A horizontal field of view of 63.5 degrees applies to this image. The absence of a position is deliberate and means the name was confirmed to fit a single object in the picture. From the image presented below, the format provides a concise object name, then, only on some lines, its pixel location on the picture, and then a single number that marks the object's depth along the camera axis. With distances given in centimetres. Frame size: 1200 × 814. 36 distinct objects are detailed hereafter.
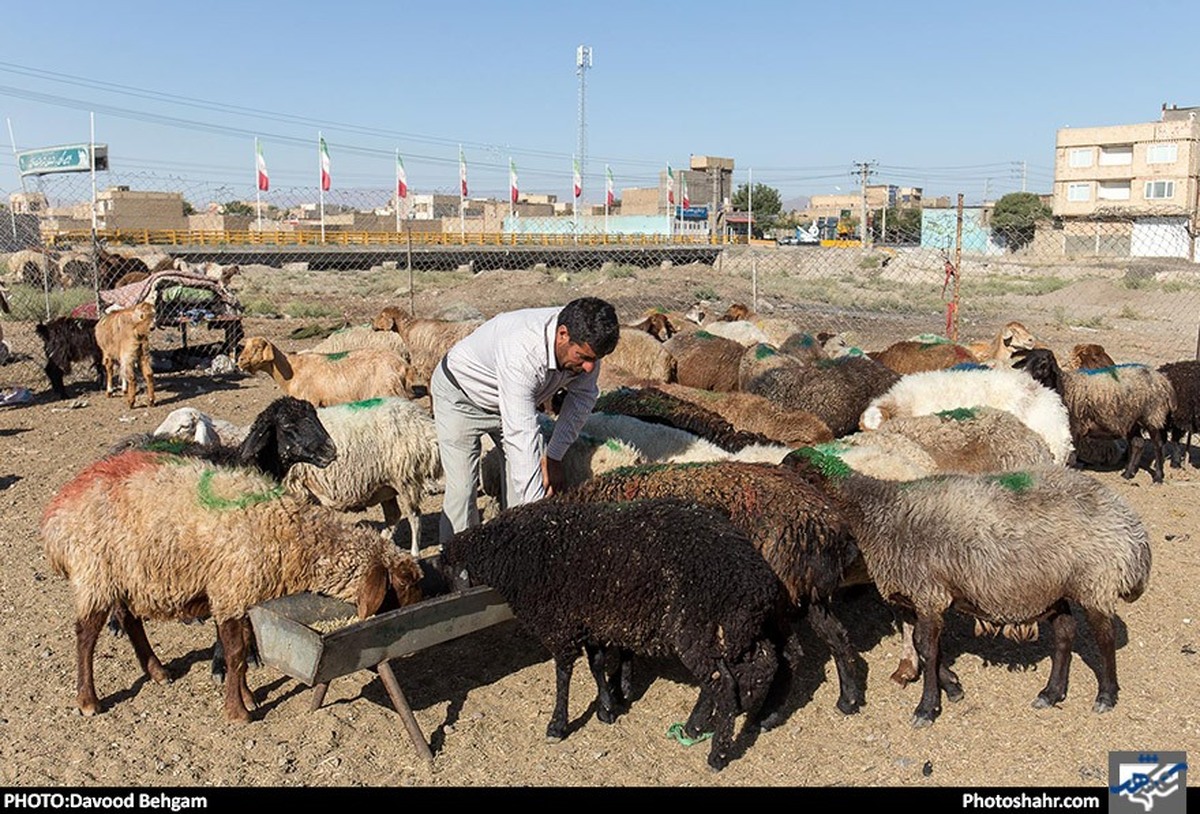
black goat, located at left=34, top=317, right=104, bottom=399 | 1307
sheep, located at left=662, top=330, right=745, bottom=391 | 1093
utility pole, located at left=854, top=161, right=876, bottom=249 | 6382
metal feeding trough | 431
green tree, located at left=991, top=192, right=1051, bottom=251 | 5684
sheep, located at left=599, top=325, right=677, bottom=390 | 1123
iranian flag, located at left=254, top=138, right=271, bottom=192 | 4106
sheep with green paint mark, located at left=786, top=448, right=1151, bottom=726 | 477
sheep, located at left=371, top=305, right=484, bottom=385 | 1355
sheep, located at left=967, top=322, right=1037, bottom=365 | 1147
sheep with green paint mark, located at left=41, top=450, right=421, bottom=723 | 477
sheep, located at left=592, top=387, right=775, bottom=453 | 699
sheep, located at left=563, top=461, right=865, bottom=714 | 497
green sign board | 3238
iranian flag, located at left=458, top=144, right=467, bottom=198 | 4944
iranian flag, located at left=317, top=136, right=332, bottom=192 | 4291
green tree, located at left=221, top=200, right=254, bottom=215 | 8462
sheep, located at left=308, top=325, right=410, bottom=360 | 1343
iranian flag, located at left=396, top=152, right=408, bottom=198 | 4253
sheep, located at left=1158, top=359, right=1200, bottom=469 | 1009
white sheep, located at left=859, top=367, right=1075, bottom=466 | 783
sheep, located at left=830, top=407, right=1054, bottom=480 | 638
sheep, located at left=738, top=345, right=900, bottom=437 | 881
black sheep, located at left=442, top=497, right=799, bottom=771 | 437
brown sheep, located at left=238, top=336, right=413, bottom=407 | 975
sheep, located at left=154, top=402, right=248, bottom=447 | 724
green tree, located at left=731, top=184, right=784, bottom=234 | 9694
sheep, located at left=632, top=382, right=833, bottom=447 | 769
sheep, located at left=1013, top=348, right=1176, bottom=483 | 985
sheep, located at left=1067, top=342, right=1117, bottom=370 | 1154
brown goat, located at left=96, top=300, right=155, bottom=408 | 1246
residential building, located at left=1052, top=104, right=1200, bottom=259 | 5100
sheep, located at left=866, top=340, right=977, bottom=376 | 1088
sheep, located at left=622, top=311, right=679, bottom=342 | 1342
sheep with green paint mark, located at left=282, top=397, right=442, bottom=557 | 700
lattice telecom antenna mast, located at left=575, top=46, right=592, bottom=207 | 7638
